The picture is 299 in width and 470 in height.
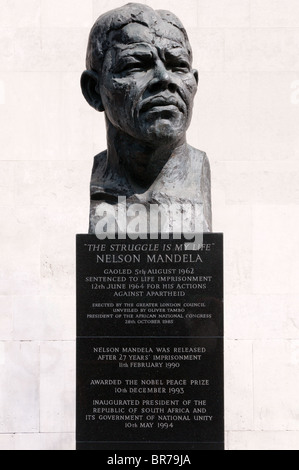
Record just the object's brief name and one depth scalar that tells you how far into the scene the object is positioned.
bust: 5.57
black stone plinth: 5.55
